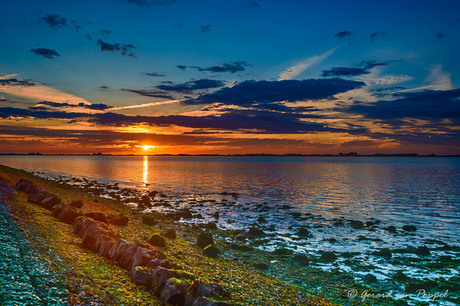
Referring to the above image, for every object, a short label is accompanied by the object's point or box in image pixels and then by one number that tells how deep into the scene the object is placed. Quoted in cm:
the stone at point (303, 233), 2549
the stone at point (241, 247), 2092
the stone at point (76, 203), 2625
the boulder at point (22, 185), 2775
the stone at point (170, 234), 2128
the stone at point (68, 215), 1839
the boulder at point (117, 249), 1313
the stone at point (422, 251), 2050
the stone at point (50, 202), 2150
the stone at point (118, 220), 2234
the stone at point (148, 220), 2744
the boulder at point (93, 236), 1437
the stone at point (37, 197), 2216
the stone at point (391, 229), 2730
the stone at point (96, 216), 1956
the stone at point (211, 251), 1850
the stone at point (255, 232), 2516
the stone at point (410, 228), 2766
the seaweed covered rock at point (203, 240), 2058
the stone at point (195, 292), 961
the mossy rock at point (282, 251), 2022
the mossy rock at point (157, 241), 1791
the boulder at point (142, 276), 1099
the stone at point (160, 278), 1047
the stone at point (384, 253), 2005
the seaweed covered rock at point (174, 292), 988
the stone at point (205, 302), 877
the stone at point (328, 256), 1912
